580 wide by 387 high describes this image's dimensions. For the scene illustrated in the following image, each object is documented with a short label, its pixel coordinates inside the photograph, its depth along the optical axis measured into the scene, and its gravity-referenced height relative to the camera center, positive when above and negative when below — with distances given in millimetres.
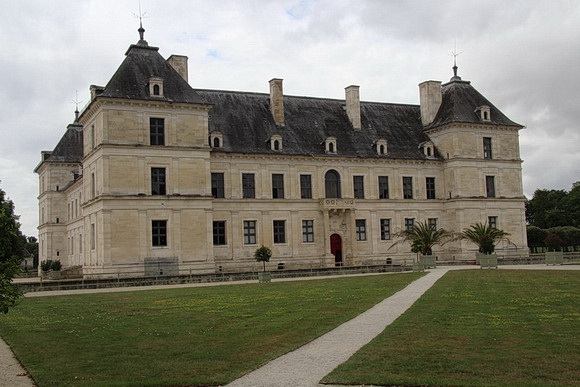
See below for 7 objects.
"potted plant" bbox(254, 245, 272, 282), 44219 -95
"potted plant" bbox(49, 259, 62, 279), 50875 -770
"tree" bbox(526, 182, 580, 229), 84938 +4639
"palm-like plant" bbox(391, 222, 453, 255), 43500 +532
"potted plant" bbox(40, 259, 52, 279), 56969 -615
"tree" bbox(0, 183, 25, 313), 10469 +20
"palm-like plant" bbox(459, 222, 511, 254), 44531 +528
